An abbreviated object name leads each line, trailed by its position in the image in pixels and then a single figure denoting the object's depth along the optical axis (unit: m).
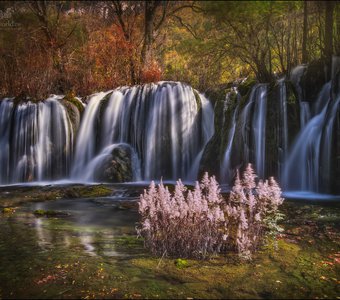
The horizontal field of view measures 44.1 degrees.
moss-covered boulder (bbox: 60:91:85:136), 17.27
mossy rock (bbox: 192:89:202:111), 16.73
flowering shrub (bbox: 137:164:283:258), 4.69
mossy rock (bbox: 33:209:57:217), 8.51
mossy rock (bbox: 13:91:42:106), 17.34
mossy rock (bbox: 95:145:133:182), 15.12
